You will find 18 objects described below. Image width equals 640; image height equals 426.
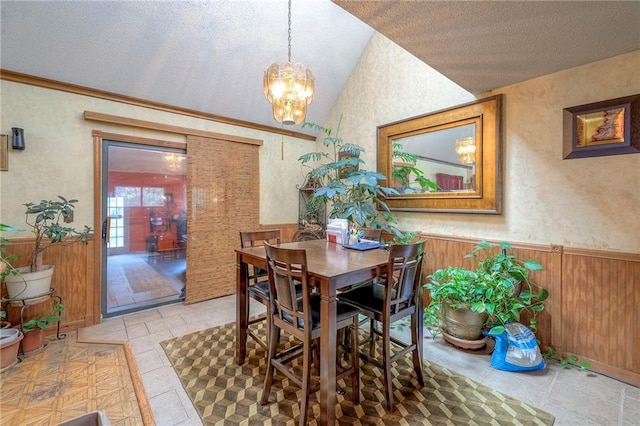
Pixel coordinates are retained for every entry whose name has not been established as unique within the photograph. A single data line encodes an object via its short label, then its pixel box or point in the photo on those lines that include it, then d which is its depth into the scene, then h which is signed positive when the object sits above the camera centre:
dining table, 1.46 -0.40
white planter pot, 2.35 -0.65
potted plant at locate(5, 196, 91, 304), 2.36 -0.33
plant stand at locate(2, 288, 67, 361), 2.32 -0.77
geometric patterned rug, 1.65 -1.24
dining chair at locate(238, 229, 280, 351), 2.06 -0.57
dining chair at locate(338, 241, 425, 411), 1.66 -0.61
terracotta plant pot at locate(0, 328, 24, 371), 2.09 -1.04
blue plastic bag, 2.11 -1.09
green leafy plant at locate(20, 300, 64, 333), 2.37 -0.97
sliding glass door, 3.13 -0.18
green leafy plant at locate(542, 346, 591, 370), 2.17 -1.22
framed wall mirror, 2.66 +0.57
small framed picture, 2.00 +0.62
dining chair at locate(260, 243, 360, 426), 1.51 -0.64
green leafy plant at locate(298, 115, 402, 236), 3.15 +0.22
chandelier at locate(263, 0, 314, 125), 2.17 +0.97
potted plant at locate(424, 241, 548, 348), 2.28 -0.74
